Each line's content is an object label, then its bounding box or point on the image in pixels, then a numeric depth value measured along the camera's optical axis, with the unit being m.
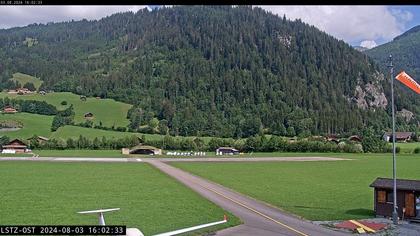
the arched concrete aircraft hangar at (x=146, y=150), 132.50
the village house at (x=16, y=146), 138.94
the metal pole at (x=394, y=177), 29.30
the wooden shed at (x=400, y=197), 30.61
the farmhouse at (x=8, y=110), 195.88
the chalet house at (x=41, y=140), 144.75
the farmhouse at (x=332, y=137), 183.35
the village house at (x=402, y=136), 185.96
